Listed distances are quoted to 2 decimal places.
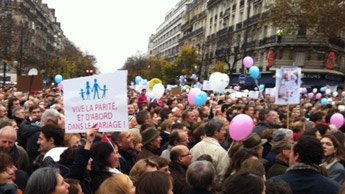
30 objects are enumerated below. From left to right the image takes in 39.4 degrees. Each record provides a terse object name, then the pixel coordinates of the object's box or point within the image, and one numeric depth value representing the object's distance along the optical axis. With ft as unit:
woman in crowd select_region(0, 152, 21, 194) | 13.51
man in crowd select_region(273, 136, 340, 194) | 13.66
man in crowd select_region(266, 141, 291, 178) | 17.57
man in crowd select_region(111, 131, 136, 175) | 20.16
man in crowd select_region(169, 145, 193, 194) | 15.99
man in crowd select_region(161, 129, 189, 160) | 20.58
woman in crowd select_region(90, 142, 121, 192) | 15.66
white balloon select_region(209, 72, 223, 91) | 44.93
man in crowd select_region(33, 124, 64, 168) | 18.28
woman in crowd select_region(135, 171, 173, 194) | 12.01
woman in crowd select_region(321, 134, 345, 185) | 17.70
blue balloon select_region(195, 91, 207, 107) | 39.63
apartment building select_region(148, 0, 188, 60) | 357.82
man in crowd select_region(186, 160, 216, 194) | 14.28
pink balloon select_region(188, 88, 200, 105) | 41.98
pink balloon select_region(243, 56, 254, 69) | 55.21
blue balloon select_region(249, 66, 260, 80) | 52.95
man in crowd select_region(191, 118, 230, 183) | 19.53
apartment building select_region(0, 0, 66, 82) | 132.72
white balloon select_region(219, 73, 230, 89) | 45.06
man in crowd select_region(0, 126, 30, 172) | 18.08
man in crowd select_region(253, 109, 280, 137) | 30.27
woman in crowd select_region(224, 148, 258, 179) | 16.96
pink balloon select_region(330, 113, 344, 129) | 30.86
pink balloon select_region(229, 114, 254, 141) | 20.74
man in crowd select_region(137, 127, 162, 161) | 21.04
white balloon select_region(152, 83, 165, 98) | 50.55
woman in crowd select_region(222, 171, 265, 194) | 11.23
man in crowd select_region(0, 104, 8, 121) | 29.16
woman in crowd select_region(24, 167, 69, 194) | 11.85
